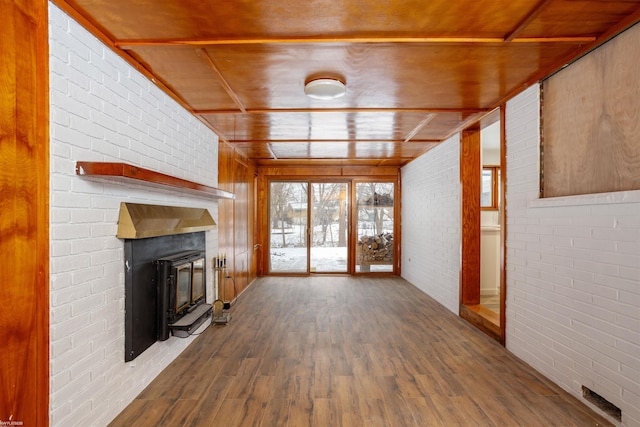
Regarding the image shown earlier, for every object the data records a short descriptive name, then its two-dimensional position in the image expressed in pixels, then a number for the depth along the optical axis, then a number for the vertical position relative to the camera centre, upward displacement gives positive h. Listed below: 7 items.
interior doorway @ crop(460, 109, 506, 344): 2.99 -0.35
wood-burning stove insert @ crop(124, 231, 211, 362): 2.04 -0.62
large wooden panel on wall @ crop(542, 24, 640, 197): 1.79 +0.59
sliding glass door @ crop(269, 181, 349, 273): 6.49 -0.24
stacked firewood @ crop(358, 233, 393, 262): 6.57 -0.75
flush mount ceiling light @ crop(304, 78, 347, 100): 2.39 +0.98
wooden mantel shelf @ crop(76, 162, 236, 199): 1.61 +0.22
